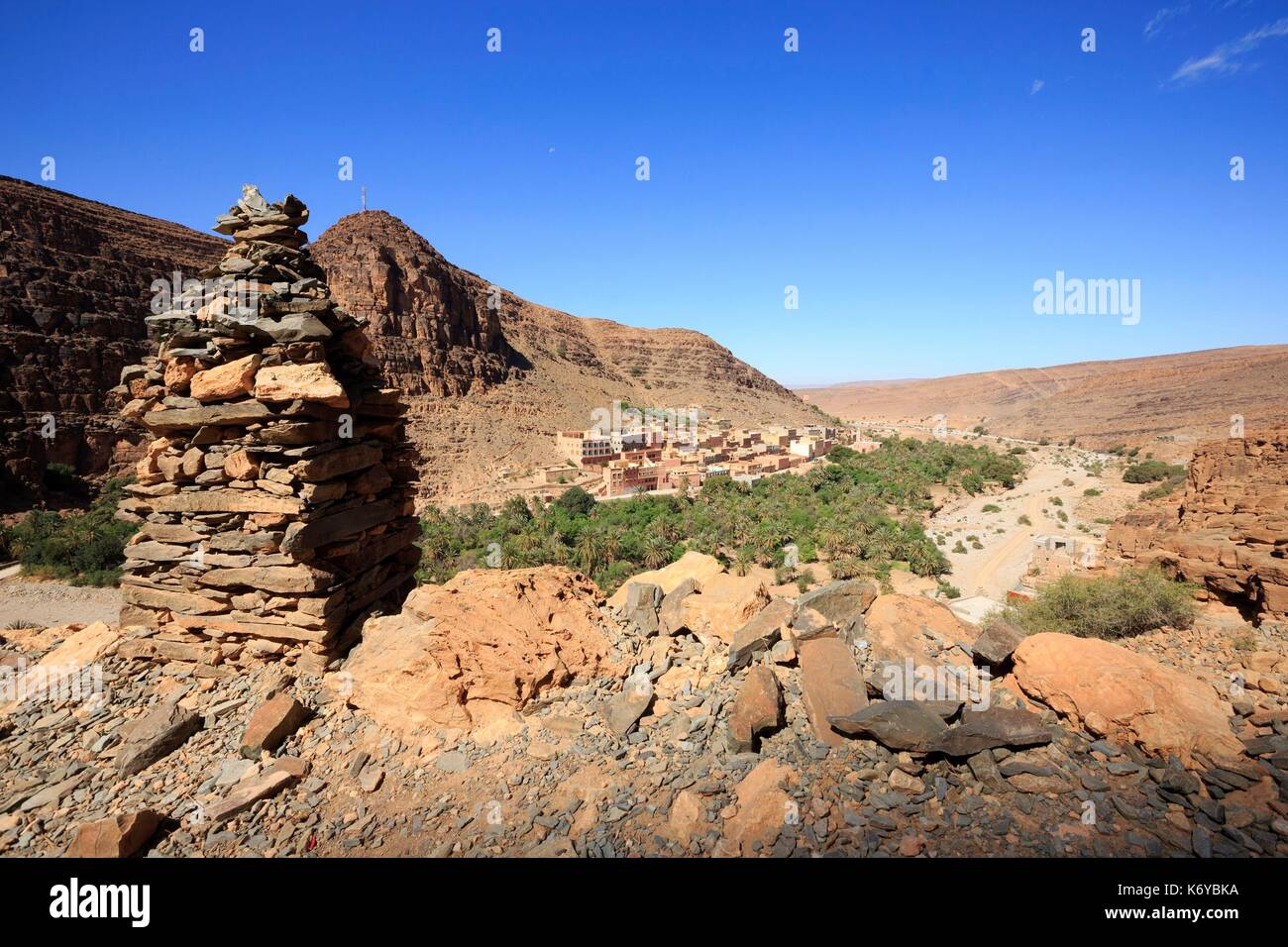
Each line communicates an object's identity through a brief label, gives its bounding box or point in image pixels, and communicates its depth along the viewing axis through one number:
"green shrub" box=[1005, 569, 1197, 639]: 9.63
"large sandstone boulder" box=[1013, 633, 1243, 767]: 3.52
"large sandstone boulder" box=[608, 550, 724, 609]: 6.70
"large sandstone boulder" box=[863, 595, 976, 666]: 4.90
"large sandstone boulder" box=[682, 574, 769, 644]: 5.52
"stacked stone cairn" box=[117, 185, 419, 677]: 5.03
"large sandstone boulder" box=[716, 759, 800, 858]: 3.10
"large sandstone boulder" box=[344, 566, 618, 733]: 4.48
